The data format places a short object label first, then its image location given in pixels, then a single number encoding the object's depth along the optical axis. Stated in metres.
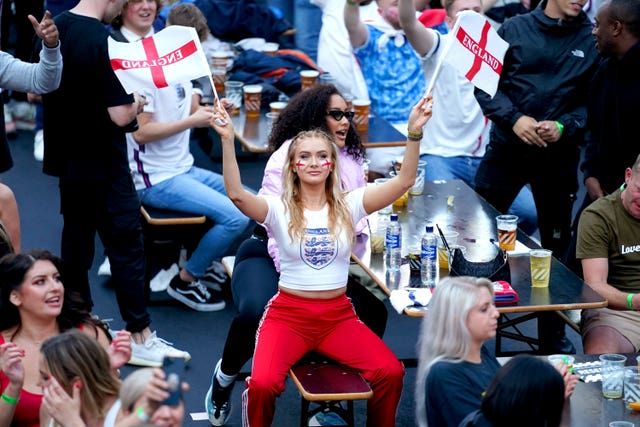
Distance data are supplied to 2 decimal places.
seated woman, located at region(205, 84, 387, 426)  9.97
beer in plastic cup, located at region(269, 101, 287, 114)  14.29
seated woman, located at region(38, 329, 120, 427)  7.03
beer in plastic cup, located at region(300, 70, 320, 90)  14.97
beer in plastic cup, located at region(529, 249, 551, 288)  9.64
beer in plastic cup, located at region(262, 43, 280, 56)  17.37
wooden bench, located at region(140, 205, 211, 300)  12.80
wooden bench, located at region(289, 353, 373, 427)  8.80
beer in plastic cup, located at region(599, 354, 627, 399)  8.13
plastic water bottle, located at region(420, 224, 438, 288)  9.73
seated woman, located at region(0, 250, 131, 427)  8.46
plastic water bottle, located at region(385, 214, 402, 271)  9.99
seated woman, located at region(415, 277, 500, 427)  7.51
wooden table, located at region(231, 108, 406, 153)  13.60
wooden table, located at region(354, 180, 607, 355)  9.41
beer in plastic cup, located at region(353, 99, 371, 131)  14.13
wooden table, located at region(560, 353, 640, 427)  7.78
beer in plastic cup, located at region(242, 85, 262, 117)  14.72
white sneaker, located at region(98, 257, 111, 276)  13.63
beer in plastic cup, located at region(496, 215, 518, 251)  10.37
